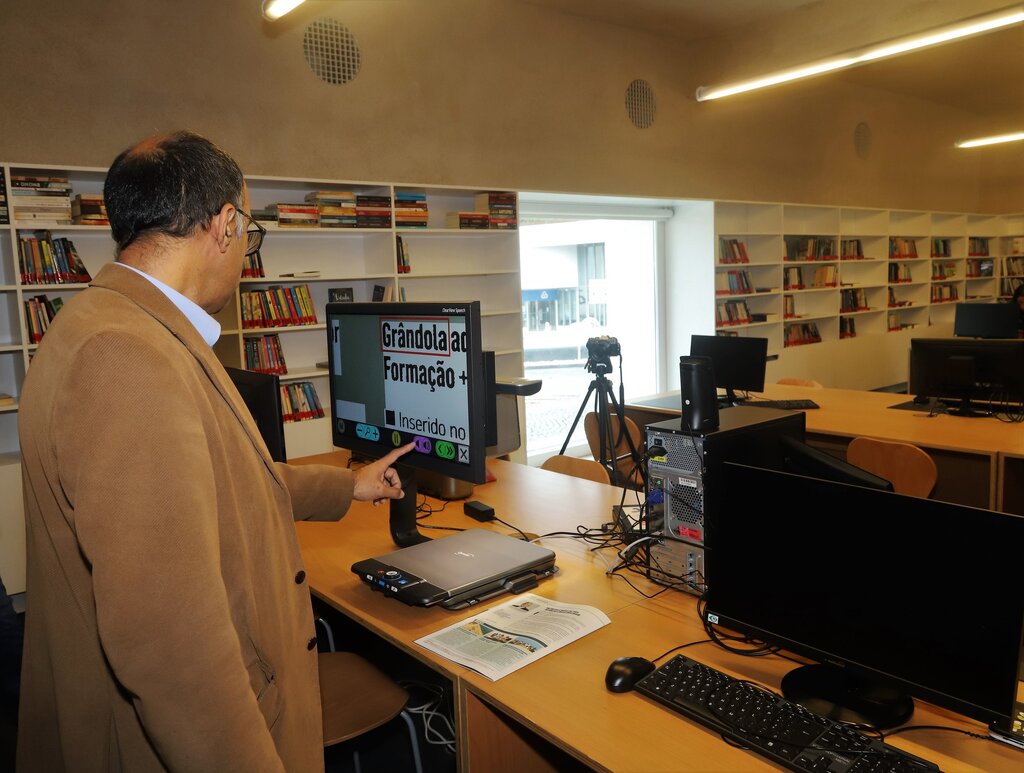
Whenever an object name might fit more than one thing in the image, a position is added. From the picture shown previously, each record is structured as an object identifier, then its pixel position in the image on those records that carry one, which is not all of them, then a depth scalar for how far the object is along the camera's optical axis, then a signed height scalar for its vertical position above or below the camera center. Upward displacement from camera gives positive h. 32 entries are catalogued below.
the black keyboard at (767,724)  1.06 -0.66
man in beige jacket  0.93 -0.28
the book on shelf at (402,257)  4.84 +0.34
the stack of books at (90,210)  3.73 +0.56
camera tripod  4.38 -0.69
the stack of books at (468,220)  5.12 +0.60
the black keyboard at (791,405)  4.42 -0.66
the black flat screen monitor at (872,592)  1.08 -0.49
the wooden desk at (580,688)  1.11 -0.67
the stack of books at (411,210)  4.83 +0.65
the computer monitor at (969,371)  3.75 -0.44
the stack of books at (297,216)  4.36 +0.58
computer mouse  1.28 -0.65
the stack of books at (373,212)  4.66 +0.62
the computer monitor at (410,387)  1.66 -0.19
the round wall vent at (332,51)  4.58 +1.63
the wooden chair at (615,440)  4.53 -0.88
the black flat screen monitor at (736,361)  4.56 -0.40
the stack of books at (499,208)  5.27 +0.70
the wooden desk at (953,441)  3.34 -0.71
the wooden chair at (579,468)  2.78 -0.64
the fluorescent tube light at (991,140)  8.06 +1.63
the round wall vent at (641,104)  6.27 +1.67
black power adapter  2.21 -0.62
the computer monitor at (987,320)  6.30 -0.29
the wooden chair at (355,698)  1.71 -0.95
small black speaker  1.61 -0.22
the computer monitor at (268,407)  2.16 -0.27
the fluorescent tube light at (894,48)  4.18 +1.52
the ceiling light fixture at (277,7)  3.49 +1.46
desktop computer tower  1.62 -0.40
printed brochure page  1.38 -0.65
